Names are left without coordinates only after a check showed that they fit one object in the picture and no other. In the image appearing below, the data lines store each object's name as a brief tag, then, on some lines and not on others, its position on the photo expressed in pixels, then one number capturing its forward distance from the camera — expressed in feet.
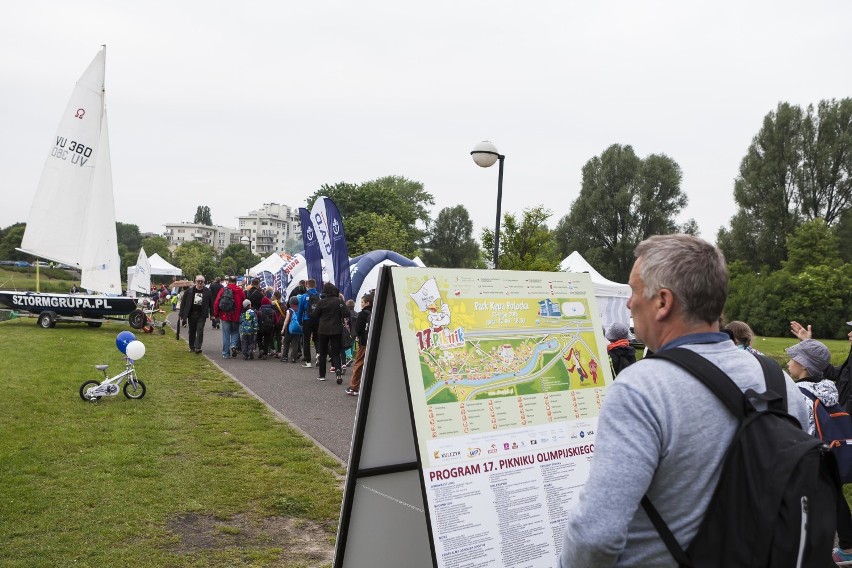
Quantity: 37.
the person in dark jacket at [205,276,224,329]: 57.78
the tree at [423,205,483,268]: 311.39
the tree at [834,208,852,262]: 156.97
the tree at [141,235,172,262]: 389.39
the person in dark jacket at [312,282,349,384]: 42.55
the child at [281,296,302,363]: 54.44
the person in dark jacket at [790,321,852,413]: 19.16
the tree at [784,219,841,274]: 140.87
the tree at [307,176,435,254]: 210.18
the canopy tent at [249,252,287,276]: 125.08
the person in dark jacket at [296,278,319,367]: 48.14
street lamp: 44.24
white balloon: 32.40
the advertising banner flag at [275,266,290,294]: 87.98
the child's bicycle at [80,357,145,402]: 32.48
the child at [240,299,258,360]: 54.95
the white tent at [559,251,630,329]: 73.36
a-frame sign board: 9.78
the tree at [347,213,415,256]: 189.16
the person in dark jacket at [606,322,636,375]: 25.07
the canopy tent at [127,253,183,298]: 187.22
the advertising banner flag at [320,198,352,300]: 57.16
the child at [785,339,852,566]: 16.68
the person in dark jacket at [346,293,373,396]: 37.32
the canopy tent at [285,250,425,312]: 65.46
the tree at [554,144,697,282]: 195.31
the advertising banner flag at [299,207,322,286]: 61.05
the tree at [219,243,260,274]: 360.28
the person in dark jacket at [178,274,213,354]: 56.70
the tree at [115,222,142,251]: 526.62
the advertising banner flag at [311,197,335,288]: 58.59
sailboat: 70.28
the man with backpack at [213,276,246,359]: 53.78
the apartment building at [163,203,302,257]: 623.65
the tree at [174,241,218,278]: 343.46
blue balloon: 32.81
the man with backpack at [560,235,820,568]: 5.65
